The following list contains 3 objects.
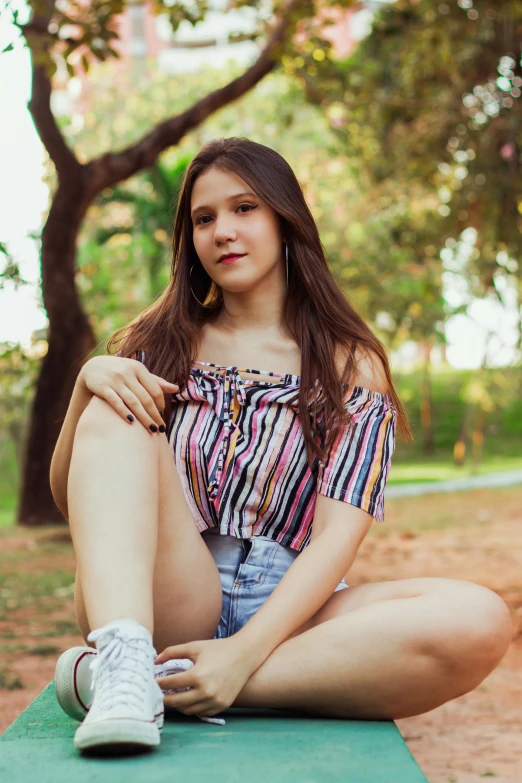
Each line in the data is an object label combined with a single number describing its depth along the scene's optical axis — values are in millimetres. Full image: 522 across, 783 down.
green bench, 1473
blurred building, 24422
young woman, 1775
